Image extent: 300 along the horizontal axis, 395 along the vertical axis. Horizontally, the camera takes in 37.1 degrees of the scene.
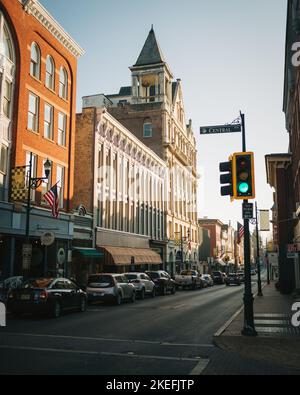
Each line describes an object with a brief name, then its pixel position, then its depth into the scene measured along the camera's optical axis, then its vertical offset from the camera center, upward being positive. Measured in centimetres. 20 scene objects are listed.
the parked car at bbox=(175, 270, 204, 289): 4297 -184
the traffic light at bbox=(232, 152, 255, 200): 1259 +239
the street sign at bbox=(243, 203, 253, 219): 1317 +148
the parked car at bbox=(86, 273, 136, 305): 2294 -144
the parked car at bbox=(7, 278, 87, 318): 1664 -140
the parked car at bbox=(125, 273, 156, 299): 2828 -148
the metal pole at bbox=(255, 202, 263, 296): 3152 -201
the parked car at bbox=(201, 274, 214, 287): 5008 -213
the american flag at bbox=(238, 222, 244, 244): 4417 +308
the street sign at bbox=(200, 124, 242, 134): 1334 +394
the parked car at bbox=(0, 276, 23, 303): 2059 -113
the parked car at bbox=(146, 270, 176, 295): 3291 -156
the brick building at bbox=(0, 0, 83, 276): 2480 +878
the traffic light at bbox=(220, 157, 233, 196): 1280 +238
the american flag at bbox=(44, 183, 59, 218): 2436 +339
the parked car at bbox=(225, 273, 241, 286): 5478 -232
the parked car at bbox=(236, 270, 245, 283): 5853 -202
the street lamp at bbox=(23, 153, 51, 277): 2042 +34
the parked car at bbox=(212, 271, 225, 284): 6171 -235
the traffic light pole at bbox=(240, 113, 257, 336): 1248 -102
